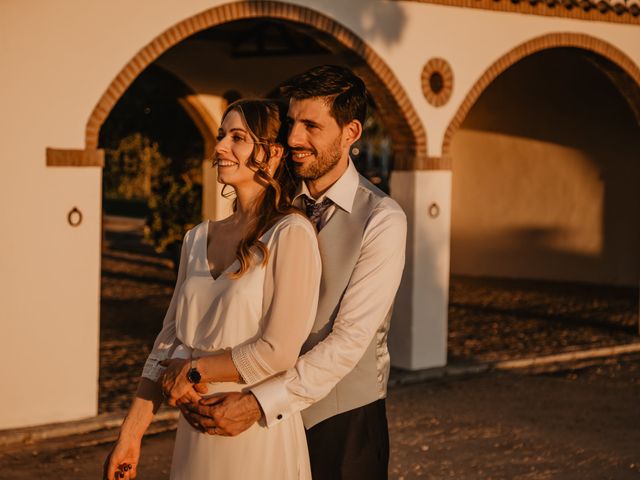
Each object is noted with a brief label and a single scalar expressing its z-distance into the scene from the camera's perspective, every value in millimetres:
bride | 3127
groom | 3150
